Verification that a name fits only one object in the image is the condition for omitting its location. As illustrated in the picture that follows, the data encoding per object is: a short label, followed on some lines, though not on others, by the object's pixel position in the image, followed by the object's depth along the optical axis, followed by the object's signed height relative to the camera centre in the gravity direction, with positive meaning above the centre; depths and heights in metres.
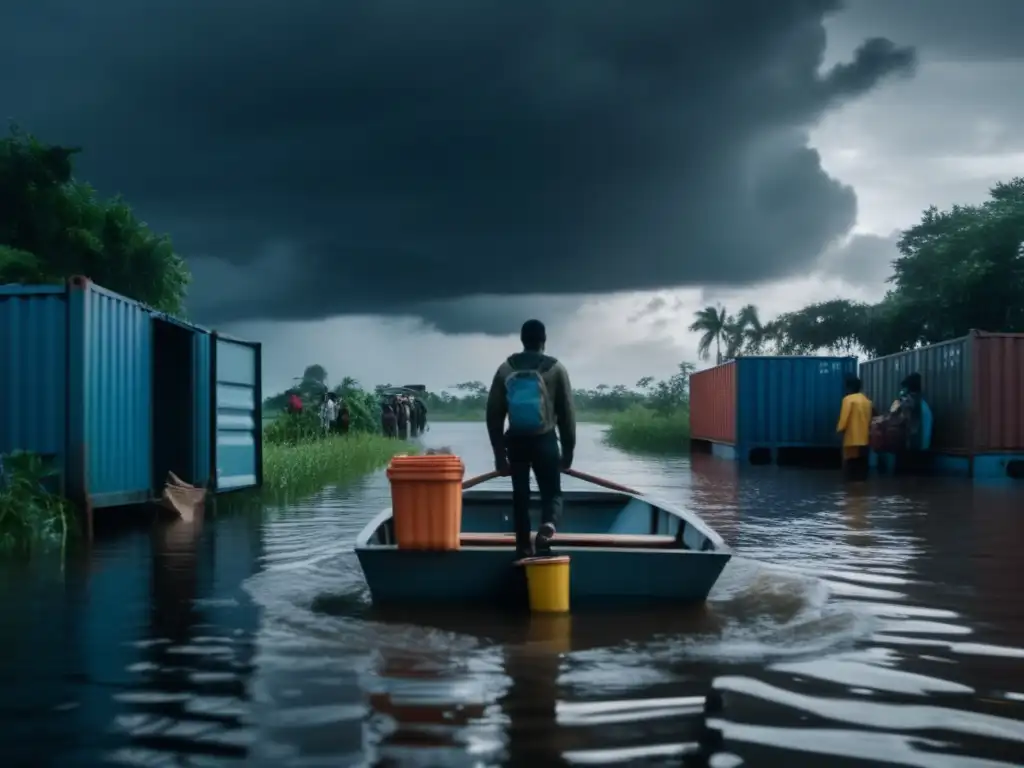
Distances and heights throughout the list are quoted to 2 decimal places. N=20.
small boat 7.73 -1.13
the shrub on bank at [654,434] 44.38 -1.23
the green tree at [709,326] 72.44 +5.04
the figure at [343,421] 35.16 -0.47
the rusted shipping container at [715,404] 31.70 +0.05
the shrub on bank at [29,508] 11.10 -1.03
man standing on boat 7.82 -0.13
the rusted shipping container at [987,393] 22.27 +0.25
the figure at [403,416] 45.56 -0.41
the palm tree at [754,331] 60.66 +4.00
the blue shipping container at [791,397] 30.03 +0.23
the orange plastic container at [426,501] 7.74 -0.64
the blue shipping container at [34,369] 12.27 +0.39
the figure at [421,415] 53.72 -0.44
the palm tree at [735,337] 63.91 +3.89
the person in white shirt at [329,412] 34.38 -0.20
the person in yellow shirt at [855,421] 20.38 -0.26
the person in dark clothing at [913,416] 22.61 -0.20
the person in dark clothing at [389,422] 41.59 -0.59
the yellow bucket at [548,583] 7.50 -1.16
